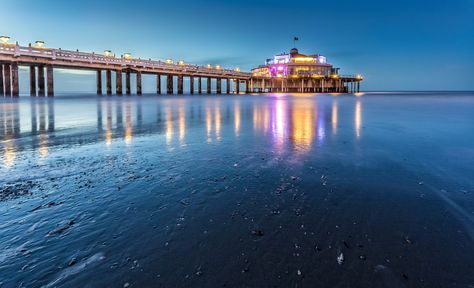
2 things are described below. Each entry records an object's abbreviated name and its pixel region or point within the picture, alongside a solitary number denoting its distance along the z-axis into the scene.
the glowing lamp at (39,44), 47.81
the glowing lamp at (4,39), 42.61
